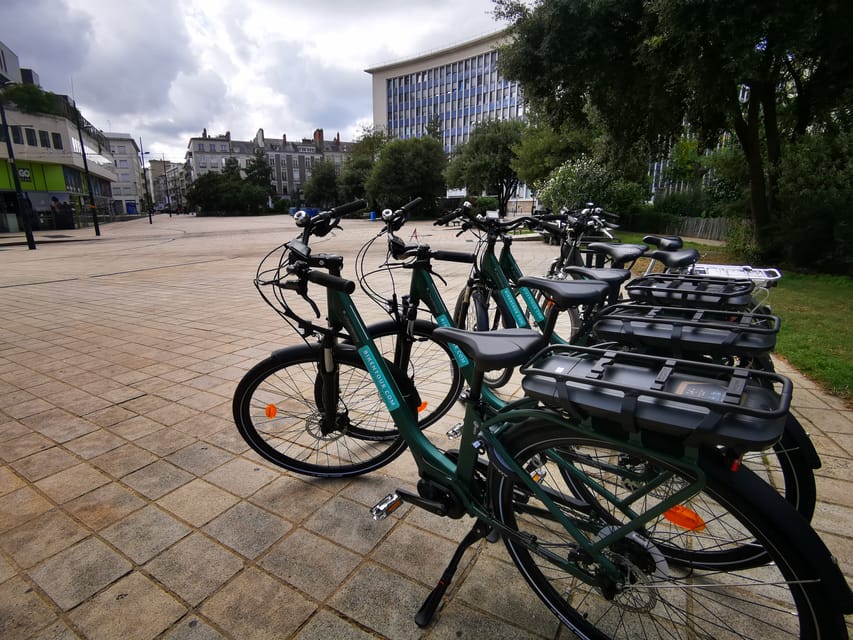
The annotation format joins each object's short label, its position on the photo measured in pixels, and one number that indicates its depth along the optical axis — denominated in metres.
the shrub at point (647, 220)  25.22
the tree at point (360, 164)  56.66
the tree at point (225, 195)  71.19
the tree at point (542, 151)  24.50
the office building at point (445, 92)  71.38
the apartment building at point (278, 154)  110.25
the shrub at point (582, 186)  18.08
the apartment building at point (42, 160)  31.72
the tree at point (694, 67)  7.49
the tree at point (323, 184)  67.12
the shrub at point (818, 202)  9.32
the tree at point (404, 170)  45.62
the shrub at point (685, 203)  26.41
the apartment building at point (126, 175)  81.19
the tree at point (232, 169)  76.06
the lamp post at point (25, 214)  19.08
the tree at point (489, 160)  37.97
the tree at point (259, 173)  81.75
